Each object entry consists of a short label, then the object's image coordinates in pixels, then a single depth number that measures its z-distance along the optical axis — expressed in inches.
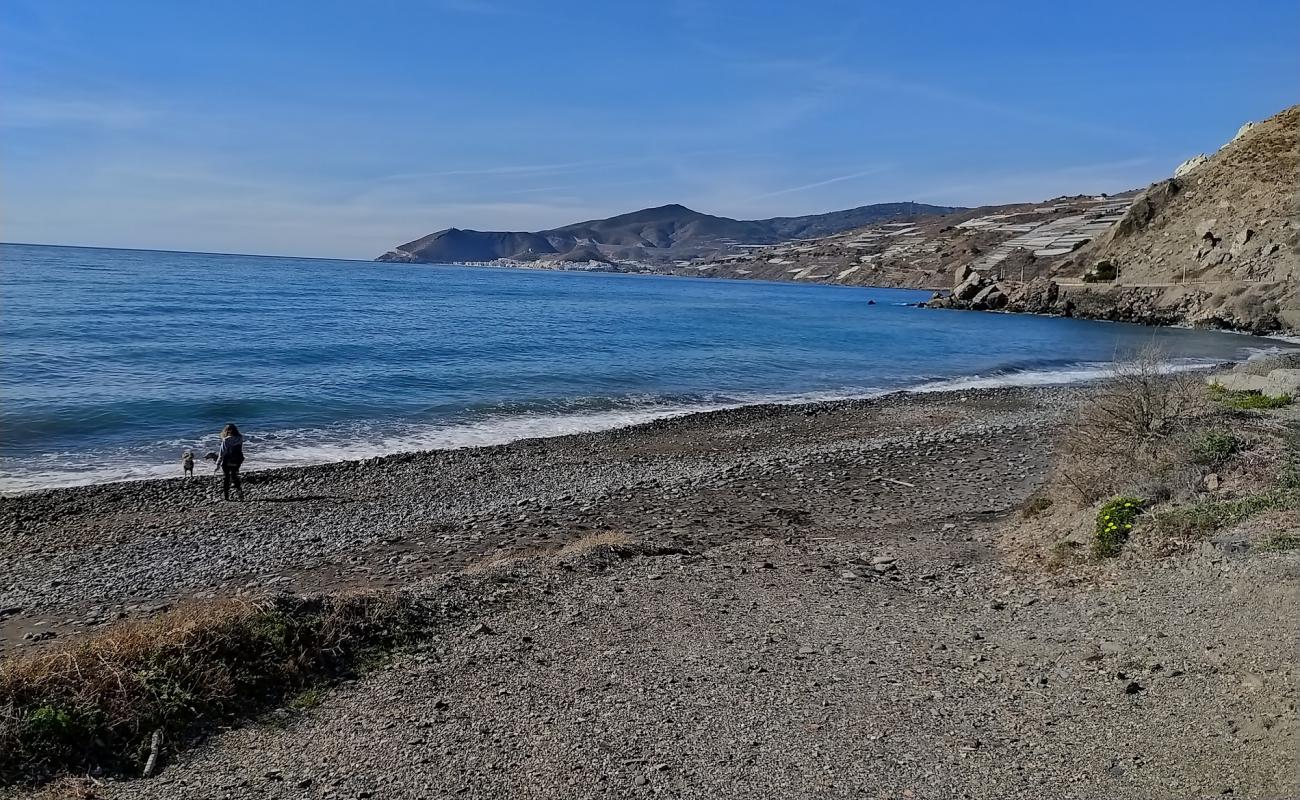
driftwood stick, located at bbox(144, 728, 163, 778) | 198.8
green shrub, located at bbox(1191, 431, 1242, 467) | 373.4
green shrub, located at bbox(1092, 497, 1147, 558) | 321.7
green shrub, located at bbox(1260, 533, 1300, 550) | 273.0
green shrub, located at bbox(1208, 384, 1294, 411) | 605.9
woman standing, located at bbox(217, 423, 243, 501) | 545.3
